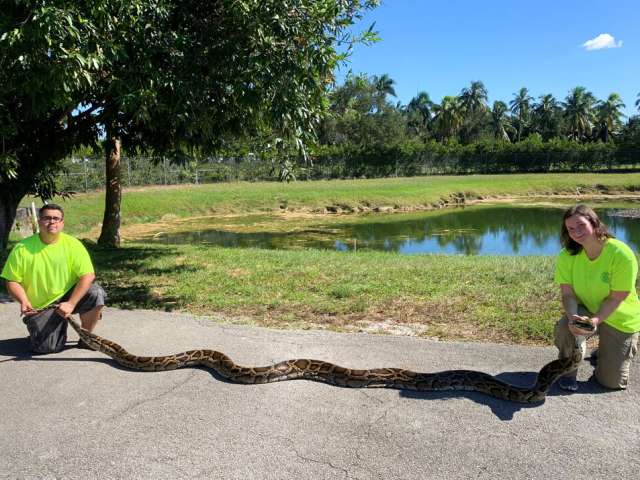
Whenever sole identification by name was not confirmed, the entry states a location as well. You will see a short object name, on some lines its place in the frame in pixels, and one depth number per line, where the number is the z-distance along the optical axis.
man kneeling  6.14
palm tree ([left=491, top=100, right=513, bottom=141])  92.00
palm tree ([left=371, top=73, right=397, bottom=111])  69.62
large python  4.98
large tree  6.96
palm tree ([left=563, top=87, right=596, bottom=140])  85.06
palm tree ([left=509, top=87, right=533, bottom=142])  93.56
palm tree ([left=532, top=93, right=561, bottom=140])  88.25
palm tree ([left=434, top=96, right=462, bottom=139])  86.56
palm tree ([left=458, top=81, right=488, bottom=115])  88.50
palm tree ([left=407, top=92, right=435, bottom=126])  105.86
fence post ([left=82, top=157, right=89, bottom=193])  34.22
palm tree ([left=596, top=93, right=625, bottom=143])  84.56
